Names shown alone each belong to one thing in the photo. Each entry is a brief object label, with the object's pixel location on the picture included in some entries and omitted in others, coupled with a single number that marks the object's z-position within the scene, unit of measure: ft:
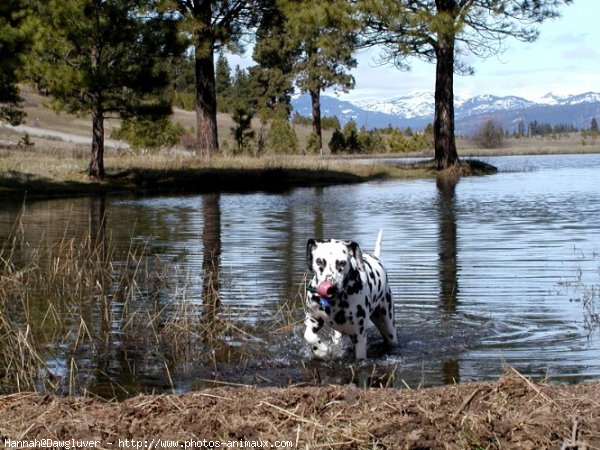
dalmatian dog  24.07
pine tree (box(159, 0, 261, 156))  111.55
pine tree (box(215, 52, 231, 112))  353.92
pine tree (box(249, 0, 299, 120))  234.79
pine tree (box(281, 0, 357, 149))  109.70
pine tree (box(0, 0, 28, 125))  77.51
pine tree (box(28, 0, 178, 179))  88.89
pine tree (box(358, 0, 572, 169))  107.86
